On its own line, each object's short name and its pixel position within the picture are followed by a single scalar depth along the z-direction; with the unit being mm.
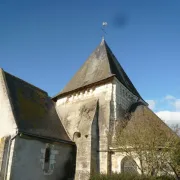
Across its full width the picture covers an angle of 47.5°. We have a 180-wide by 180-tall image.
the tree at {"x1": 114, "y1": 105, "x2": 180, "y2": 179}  9055
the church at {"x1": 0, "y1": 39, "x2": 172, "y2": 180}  10734
